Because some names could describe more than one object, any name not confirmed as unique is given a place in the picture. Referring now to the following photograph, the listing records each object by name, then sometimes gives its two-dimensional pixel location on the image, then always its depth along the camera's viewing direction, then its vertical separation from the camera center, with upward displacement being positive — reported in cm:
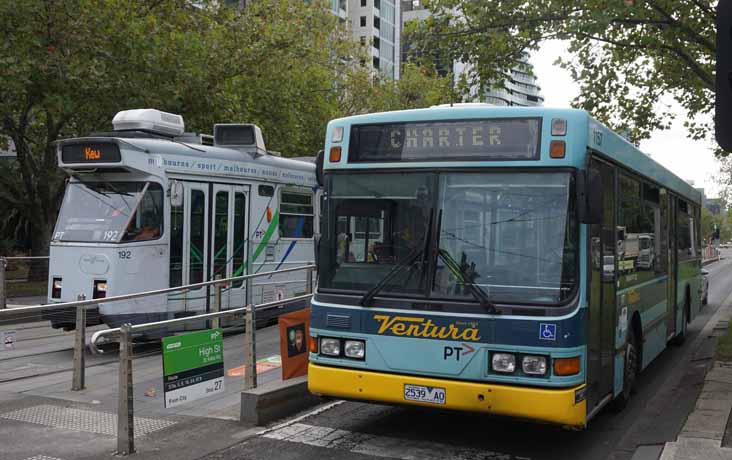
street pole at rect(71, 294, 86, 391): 944 -139
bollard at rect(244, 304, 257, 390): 856 -127
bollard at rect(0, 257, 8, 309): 1752 -118
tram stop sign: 725 -125
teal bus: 641 -19
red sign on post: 870 -119
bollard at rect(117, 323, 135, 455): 686 -146
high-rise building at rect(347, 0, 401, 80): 8431 +2349
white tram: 1215 +32
